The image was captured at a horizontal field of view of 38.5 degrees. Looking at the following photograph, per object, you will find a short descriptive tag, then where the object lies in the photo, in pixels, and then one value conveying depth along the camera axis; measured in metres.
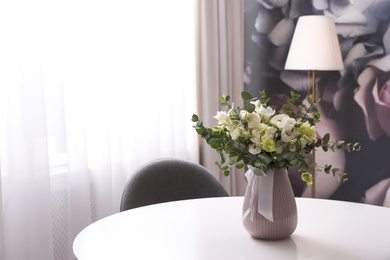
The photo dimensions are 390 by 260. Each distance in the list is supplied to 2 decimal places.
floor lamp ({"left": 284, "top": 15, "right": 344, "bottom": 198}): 3.54
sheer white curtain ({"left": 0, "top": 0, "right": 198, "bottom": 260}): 2.50
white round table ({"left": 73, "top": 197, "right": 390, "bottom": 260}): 1.57
